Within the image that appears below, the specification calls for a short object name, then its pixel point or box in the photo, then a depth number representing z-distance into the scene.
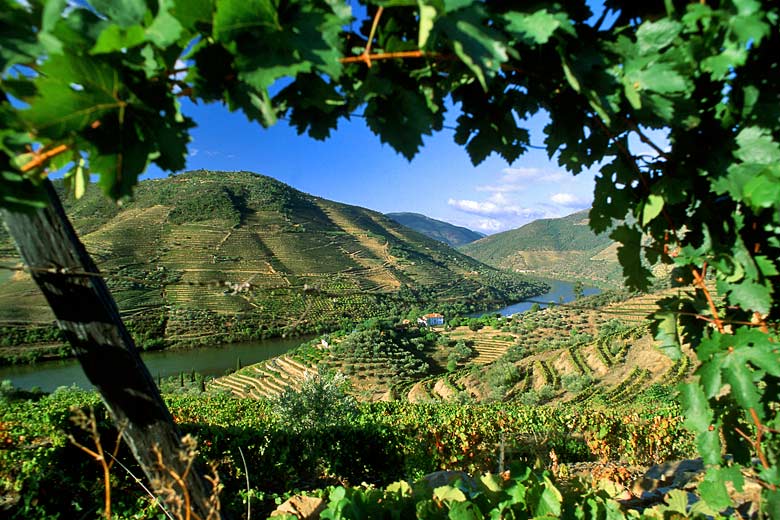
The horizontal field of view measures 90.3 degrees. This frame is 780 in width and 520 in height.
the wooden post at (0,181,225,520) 1.42
